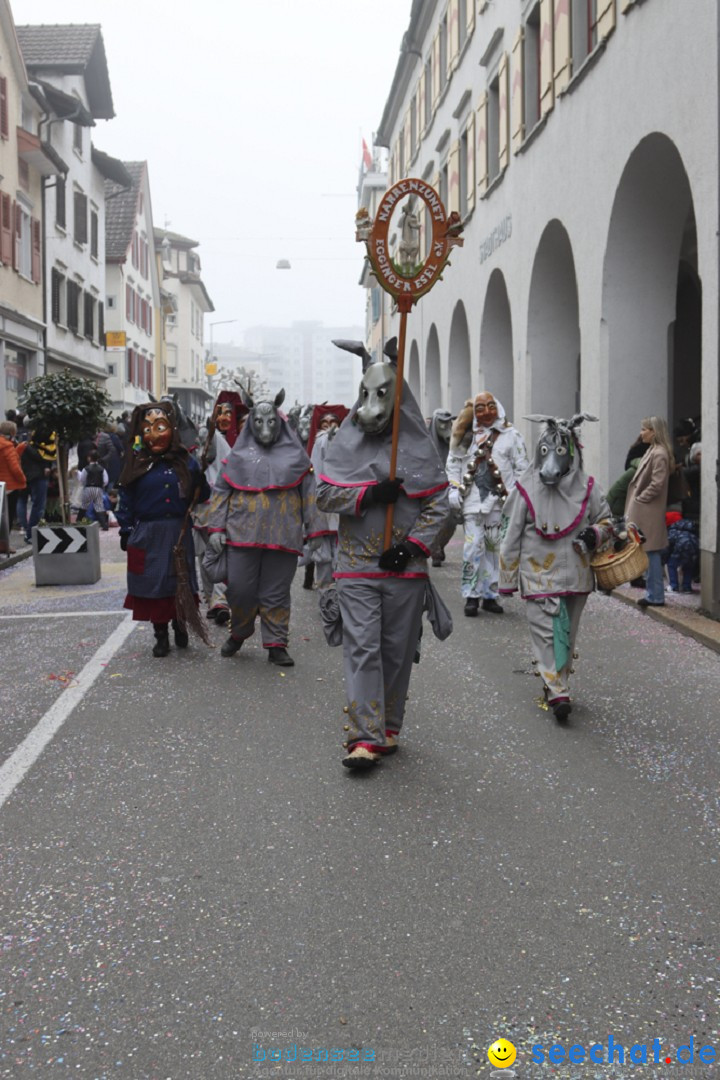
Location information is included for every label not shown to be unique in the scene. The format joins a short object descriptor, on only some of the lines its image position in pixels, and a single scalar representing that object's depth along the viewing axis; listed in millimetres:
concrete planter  13422
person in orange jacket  15914
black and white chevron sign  13411
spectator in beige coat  10516
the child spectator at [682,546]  11406
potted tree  13445
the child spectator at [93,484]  20125
